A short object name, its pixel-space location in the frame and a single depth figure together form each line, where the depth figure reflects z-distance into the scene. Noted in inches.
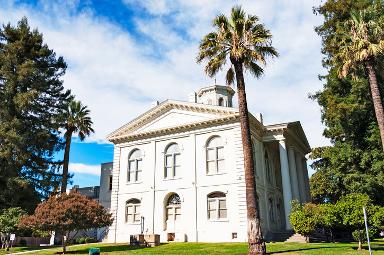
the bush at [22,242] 1464.9
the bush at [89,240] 1505.9
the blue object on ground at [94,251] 826.8
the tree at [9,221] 1211.9
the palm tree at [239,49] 788.6
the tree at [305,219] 890.1
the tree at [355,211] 780.6
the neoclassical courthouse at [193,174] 1125.7
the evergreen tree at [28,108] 1473.9
